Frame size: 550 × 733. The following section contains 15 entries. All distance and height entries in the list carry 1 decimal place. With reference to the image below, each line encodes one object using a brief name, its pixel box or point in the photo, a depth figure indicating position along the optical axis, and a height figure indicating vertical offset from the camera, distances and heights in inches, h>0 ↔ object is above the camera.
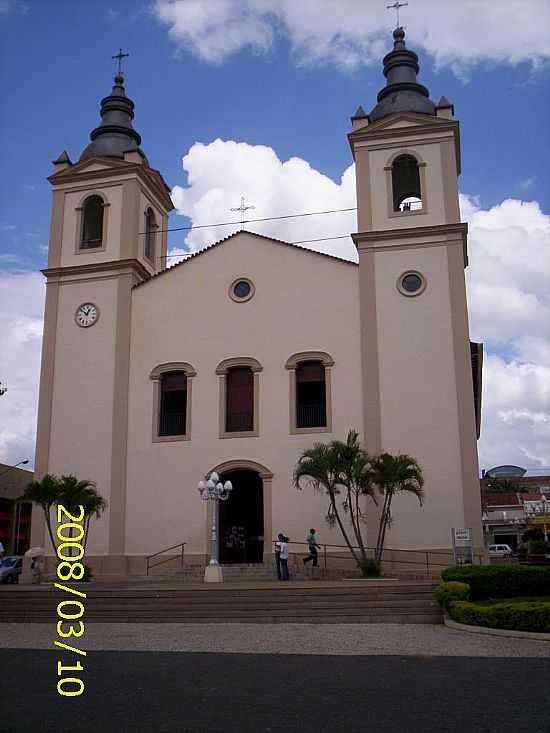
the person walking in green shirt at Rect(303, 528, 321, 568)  884.0 +1.4
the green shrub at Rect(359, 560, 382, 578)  818.2 -20.4
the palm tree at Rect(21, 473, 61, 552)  916.0 +67.2
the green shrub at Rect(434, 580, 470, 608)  610.9 -33.9
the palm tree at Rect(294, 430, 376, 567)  816.9 +80.8
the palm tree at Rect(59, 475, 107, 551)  922.1 +62.9
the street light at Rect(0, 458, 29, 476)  1784.4 +188.1
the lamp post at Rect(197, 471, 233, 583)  836.6 +34.5
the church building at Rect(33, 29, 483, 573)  935.0 +234.4
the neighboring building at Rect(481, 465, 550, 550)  1984.5 +118.1
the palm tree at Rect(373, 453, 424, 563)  820.0 +75.2
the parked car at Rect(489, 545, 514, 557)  1820.9 -7.3
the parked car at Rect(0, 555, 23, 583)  1198.3 -26.3
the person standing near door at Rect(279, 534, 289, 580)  839.7 -8.9
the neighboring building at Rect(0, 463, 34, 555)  1840.6 +100.0
